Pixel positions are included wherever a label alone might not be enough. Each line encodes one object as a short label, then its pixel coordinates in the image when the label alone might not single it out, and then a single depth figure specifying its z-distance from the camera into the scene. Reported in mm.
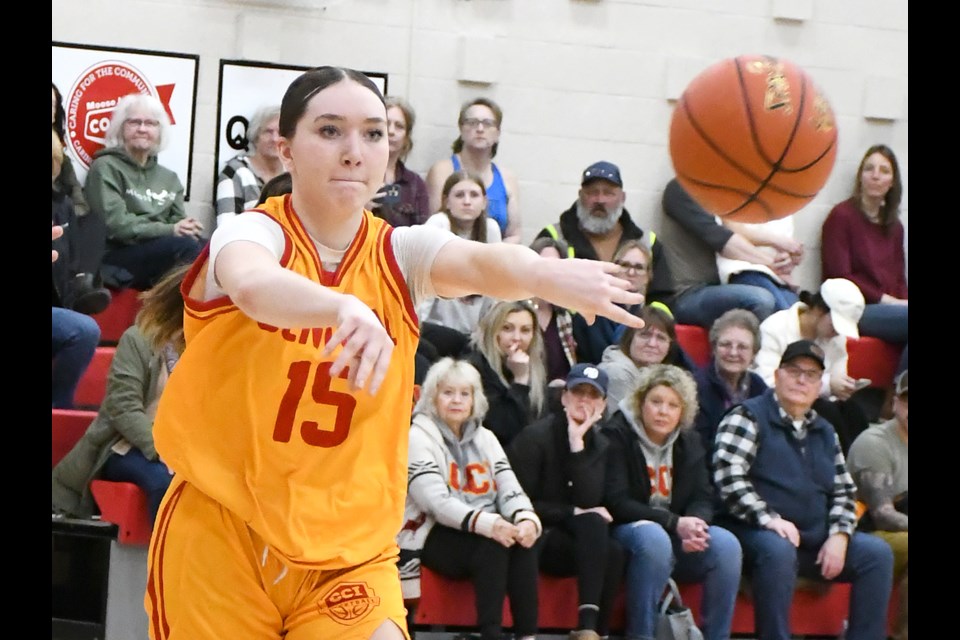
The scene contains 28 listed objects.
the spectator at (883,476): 13406
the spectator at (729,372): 13375
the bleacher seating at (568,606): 11492
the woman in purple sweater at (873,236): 16391
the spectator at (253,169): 13805
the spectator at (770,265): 15500
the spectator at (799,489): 12422
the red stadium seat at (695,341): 14510
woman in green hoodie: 13219
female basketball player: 5496
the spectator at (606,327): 13414
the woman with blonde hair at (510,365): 12367
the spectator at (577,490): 11484
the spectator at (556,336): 13125
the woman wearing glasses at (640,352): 13031
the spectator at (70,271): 12359
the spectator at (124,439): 11508
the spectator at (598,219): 14469
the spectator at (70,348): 12133
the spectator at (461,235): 12734
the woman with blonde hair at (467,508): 11148
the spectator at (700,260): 14906
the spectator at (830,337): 14078
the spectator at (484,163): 14828
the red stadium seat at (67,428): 12234
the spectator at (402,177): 13828
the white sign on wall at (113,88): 14469
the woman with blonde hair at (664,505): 11641
